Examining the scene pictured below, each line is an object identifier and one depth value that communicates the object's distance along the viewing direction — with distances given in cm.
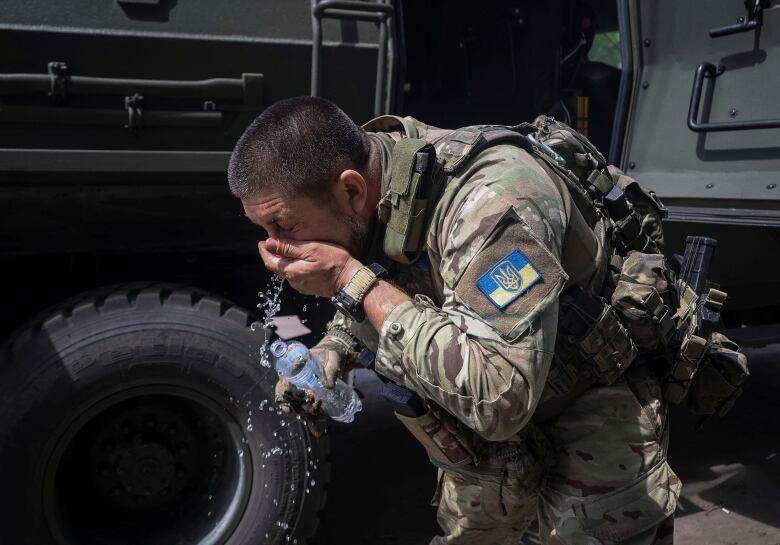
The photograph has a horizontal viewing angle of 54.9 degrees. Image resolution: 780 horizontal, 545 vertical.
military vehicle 214
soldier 140
